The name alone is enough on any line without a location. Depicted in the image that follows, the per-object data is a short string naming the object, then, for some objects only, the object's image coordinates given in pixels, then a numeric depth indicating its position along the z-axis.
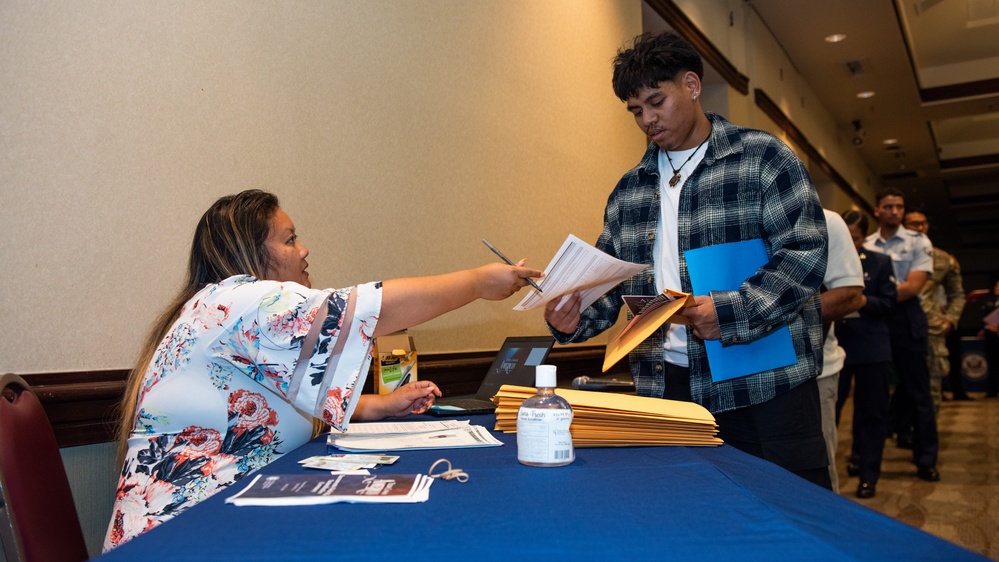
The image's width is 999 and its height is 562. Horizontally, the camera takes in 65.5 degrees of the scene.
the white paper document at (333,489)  0.93
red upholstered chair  1.04
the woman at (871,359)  4.15
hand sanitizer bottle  1.14
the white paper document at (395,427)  1.62
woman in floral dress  1.28
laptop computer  2.21
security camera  10.80
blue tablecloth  0.75
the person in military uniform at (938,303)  5.91
